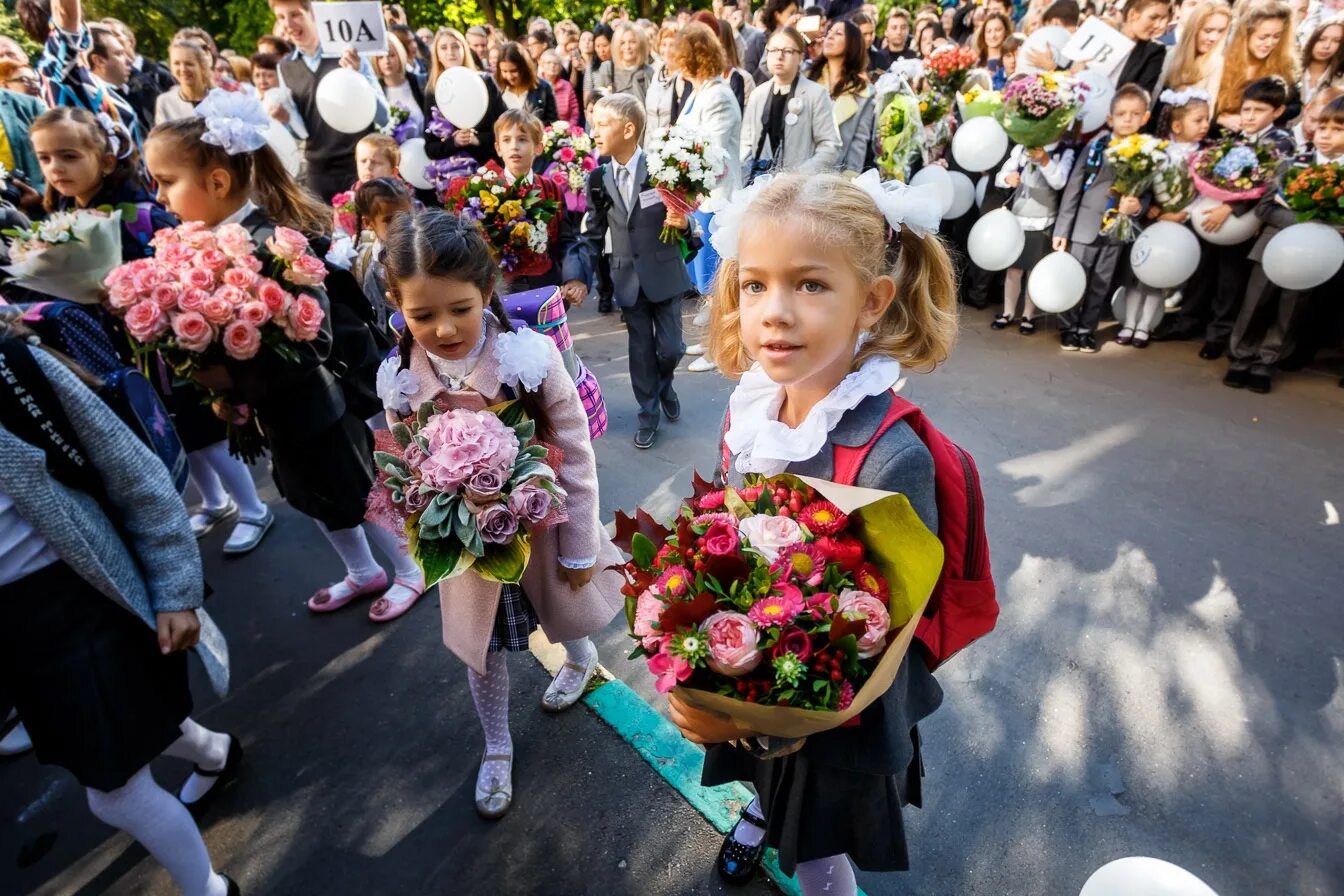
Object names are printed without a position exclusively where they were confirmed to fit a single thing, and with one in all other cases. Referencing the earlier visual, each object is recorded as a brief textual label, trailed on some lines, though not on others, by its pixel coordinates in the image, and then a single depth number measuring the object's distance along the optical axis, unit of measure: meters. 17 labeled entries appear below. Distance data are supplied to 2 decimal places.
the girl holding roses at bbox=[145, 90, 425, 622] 2.37
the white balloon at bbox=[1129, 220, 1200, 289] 4.82
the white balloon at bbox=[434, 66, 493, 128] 5.46
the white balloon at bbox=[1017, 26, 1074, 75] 5.75
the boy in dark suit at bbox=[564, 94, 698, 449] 3.98
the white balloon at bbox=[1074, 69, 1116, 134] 4.93
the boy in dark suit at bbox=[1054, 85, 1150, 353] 4.79
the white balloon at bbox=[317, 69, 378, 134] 5.47
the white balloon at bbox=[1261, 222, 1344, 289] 4.20
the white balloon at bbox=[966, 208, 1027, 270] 5.38
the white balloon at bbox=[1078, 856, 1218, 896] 1.11
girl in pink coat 1.88
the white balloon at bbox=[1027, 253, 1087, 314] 5.19
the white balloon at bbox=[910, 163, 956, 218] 5.76
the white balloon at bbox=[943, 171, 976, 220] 6.04
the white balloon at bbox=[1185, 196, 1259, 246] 4.63
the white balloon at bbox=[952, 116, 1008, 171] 5.55
